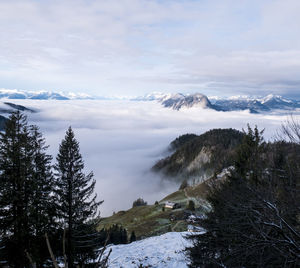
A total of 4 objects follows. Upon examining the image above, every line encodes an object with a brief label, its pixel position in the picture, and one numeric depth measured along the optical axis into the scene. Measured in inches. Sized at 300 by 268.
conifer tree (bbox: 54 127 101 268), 669.9
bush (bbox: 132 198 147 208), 4981.5
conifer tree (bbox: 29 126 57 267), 572.7
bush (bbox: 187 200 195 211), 2492.3
